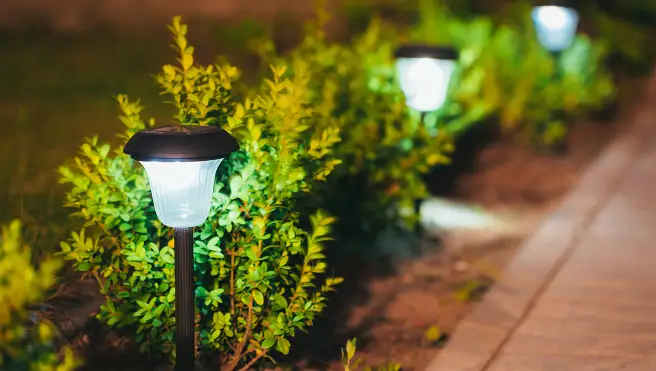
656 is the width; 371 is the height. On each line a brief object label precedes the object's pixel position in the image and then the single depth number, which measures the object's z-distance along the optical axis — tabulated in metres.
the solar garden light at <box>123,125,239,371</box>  3.70
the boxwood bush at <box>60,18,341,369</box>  4.22
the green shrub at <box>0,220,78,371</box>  3.02
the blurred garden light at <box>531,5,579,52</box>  10.30
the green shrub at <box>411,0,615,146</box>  10.08
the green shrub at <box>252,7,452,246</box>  6.66
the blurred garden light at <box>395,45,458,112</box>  6.91
